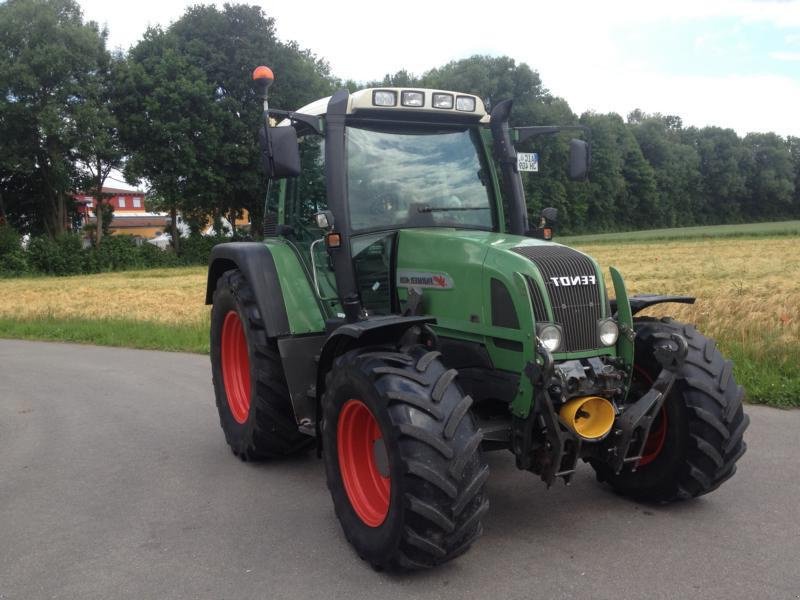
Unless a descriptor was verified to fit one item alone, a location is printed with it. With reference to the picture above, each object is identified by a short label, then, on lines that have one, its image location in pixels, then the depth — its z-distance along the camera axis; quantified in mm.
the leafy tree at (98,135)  31297
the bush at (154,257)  35219
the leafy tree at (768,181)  81938
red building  70312
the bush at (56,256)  32531
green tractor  3396
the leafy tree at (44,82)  30312
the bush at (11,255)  31781
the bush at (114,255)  33531
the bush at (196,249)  36312
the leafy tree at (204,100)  32500
